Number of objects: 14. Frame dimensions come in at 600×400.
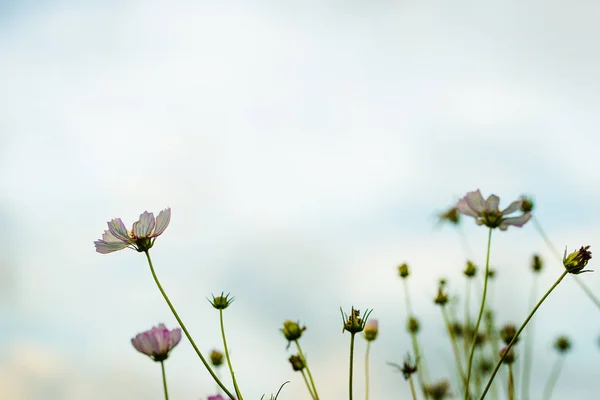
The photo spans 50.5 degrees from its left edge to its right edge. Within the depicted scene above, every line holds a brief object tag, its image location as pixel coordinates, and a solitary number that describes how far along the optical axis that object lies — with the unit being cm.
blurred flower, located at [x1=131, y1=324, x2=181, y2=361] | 120
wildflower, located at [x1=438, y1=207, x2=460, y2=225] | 260
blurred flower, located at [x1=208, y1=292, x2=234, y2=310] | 125
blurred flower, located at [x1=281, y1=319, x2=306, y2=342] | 141
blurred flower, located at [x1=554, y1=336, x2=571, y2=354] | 263
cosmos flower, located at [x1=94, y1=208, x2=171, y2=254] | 120
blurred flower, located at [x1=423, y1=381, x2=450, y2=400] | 231
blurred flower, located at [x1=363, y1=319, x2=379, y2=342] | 166
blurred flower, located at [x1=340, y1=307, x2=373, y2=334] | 115
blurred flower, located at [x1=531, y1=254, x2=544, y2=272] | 232
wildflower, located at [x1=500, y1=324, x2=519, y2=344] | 170
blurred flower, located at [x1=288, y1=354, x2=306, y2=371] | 140
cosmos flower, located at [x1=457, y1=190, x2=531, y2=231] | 142
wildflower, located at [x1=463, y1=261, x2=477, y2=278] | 211
